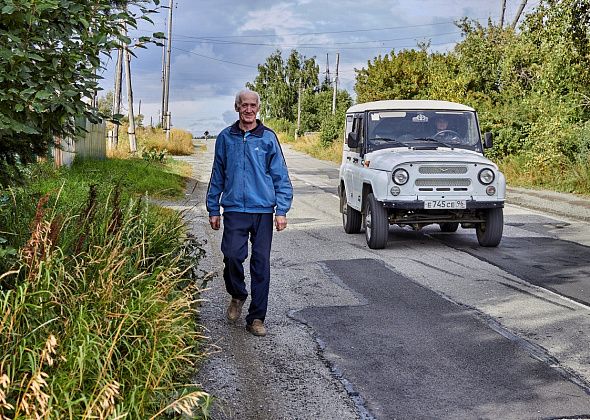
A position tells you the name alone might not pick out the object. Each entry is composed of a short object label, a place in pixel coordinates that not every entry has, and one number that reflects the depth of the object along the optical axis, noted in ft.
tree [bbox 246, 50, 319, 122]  307.78
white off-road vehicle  36.83
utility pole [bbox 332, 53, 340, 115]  208.70
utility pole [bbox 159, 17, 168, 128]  201.44
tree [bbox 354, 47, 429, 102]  139.44
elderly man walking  22.20
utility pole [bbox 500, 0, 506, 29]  136.87
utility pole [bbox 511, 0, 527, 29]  130.47
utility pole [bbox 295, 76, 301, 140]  258.28
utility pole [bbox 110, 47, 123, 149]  114.27
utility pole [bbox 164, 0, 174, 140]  176.65
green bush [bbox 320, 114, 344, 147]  165.36
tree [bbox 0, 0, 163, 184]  14.12
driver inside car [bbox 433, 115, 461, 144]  41.19
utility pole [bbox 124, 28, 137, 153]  122.26
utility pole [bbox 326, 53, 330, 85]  305.53
